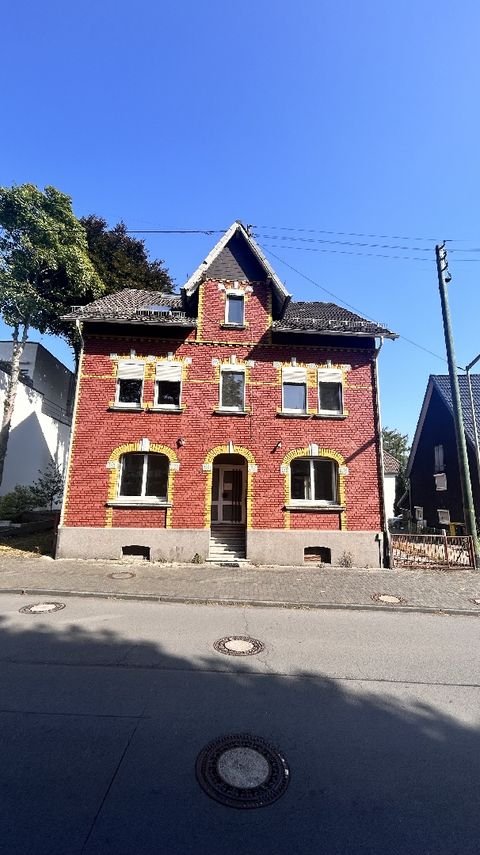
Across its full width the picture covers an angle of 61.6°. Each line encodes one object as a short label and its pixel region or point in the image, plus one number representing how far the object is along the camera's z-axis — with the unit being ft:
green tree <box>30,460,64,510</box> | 68.54
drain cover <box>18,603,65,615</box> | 25.36
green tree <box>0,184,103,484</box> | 62.44
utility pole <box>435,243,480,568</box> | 43.88
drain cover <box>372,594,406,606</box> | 29.96
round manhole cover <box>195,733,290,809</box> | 10.07
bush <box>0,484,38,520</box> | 62.75
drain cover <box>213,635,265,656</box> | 19.73
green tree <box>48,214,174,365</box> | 80.69
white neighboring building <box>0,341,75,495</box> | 71.77
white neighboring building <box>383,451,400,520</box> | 94.62
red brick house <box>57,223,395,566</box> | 45.01
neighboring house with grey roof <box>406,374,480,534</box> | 70.74
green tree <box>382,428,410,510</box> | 177.10
